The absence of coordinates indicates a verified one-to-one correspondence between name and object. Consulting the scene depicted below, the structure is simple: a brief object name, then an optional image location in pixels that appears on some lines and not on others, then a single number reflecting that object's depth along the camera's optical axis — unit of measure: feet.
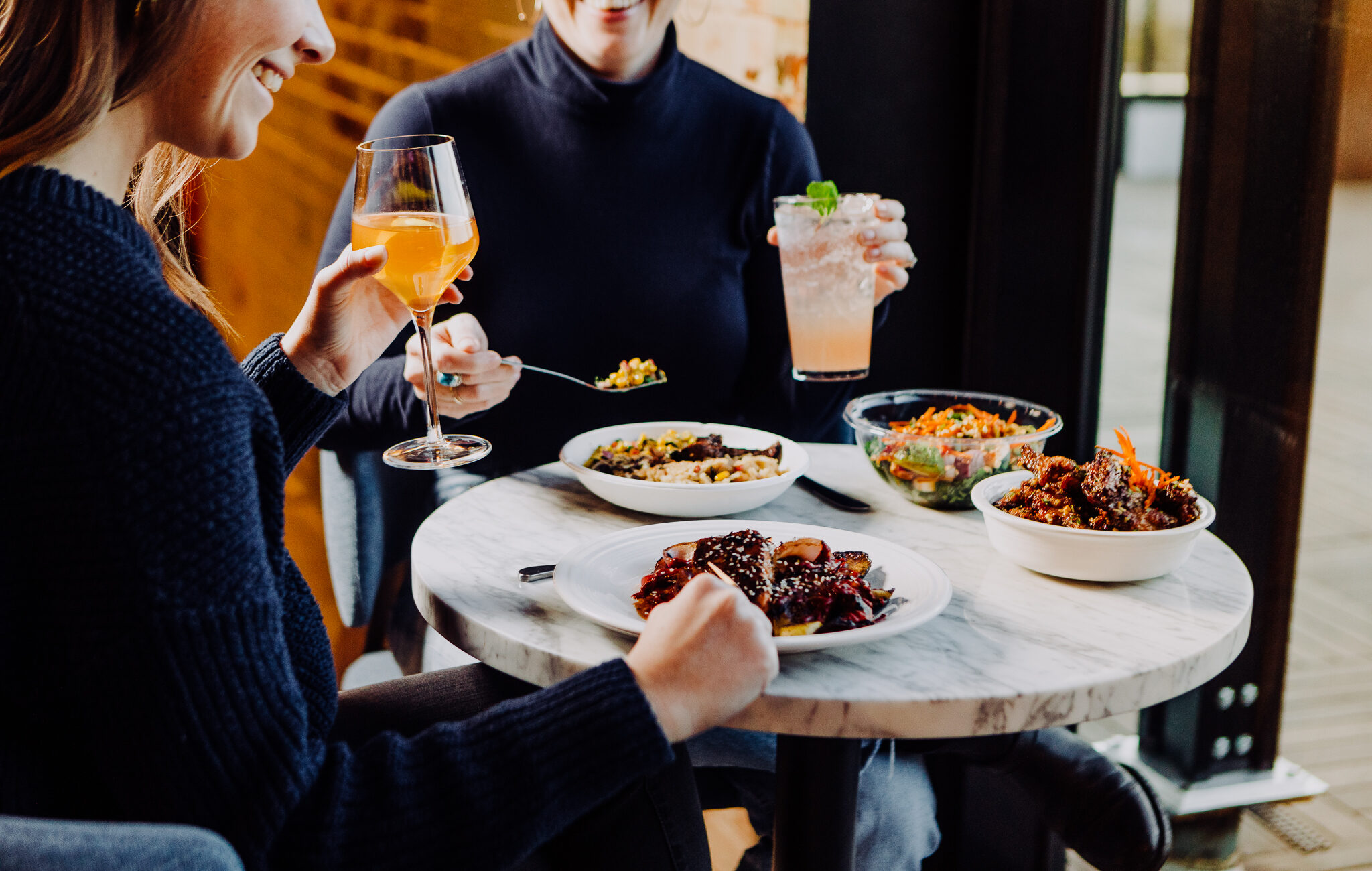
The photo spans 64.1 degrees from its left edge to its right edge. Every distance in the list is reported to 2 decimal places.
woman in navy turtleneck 6.29
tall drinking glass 4.83
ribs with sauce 3.22
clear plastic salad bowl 4.35
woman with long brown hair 2.48
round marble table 2.97
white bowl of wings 3.60
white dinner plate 3.16
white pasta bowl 4.30
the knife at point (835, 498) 4.56
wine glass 4.01
